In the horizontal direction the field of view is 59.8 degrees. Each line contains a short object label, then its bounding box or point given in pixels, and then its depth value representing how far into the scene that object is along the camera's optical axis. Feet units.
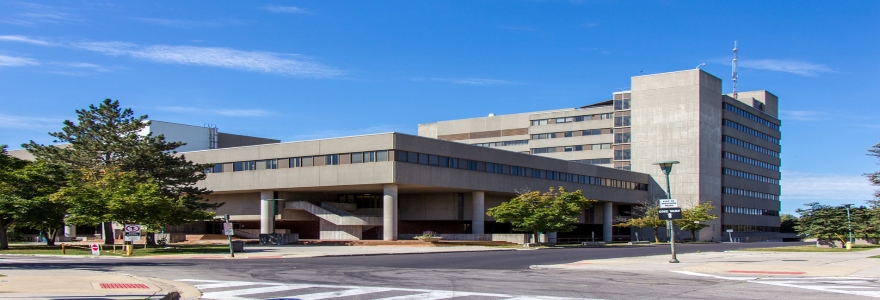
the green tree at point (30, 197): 163.63
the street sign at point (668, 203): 99.71
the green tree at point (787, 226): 464.24
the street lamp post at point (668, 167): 101.32
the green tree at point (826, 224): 179.63
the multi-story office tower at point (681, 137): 342.44
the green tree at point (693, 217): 293.64
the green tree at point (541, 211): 200.91
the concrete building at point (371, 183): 211.00
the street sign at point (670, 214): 98.80
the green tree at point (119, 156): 184.03
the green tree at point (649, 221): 286.05
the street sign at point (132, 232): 131.23
